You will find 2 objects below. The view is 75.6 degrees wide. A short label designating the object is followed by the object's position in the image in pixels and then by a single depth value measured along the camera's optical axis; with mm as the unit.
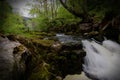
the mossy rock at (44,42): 3063
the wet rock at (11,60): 1684
